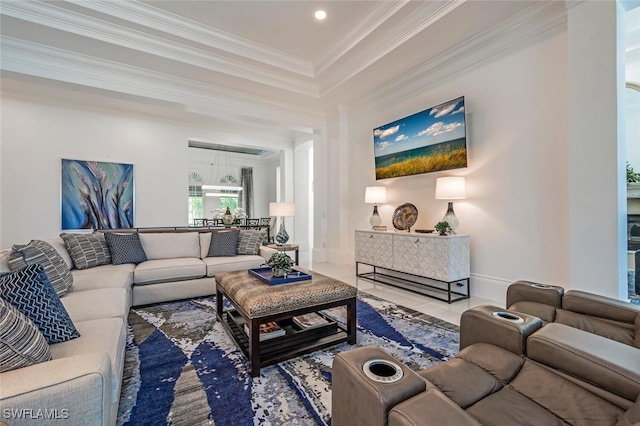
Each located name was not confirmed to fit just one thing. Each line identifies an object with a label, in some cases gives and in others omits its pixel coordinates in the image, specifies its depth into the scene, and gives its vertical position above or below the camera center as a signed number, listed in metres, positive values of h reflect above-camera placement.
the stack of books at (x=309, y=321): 2.36 -0.94
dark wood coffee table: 1.95 -0.72
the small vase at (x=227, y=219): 6.49 -0.10
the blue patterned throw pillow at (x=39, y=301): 1.35 -0.43
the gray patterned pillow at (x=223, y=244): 4.00 -0.42
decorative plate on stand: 4.26 -0.05
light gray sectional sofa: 0.96 -0.64
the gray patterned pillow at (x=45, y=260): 2.13 -0.35
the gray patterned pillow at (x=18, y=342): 1.04 -0.50
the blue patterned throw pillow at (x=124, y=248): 3.46 -0.42
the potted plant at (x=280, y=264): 2.50 -0.45
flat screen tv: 3.60 +1.03
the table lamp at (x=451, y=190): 3.51 +0.29
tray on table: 2.39 -0.56
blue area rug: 1.54 -1.09
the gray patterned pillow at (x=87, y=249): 3.14 -0.40
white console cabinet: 3.40 -0.62
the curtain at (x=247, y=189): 10.80 +0.99
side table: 4.47 -0.53
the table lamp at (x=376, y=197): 4.61 +0.28
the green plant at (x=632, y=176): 3.32 +0.43
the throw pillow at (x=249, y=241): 4.17 -0.41
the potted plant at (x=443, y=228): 3.55 -0.19
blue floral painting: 5.29 +0.40
